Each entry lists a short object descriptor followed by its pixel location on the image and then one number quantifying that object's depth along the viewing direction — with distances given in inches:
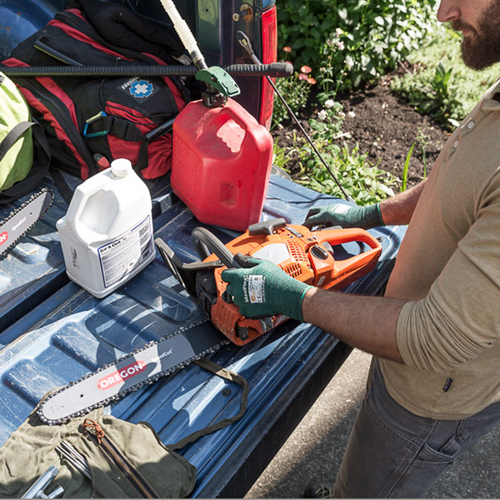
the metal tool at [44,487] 64.0
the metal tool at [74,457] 67.9
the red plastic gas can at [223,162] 95.9
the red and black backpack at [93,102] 104.0
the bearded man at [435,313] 52.9
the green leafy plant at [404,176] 150.1
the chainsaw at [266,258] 81.0
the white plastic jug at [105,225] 82.4
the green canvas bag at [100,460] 66.4
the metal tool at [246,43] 101.2
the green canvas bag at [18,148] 98.1
